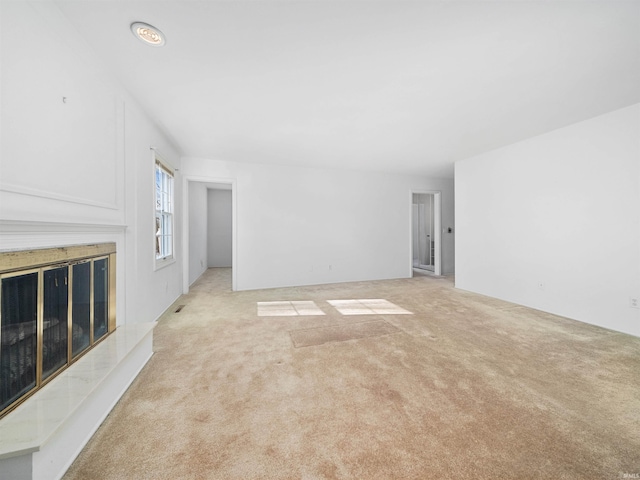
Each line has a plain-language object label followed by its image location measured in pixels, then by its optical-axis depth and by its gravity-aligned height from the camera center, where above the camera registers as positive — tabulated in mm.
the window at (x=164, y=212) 3580 +427
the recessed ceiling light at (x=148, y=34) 1634 +1393
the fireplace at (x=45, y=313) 1220 -430
